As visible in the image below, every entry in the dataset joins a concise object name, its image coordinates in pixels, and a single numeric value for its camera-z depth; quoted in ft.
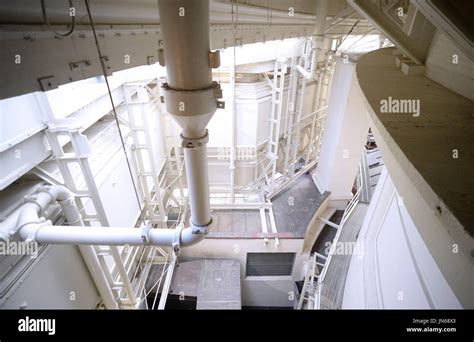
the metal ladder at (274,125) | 22.39
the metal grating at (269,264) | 22.54
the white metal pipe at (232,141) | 20.99
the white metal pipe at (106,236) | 8.01
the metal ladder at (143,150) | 15.30
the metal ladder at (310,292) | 16.09
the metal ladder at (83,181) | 9.10
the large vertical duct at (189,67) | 5.30
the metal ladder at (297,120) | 24.59
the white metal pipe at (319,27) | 17.76
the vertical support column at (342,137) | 20.66
